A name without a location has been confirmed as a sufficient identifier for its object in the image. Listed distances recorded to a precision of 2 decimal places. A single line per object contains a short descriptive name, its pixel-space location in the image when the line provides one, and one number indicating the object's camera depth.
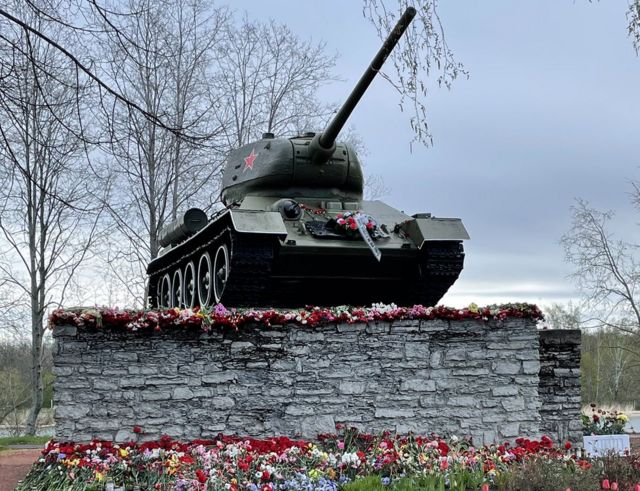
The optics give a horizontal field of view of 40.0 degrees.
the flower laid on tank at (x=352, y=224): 11.54
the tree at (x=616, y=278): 23.22
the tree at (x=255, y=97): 21.91
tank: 11.16
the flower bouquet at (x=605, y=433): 10.44
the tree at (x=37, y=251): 16.59
